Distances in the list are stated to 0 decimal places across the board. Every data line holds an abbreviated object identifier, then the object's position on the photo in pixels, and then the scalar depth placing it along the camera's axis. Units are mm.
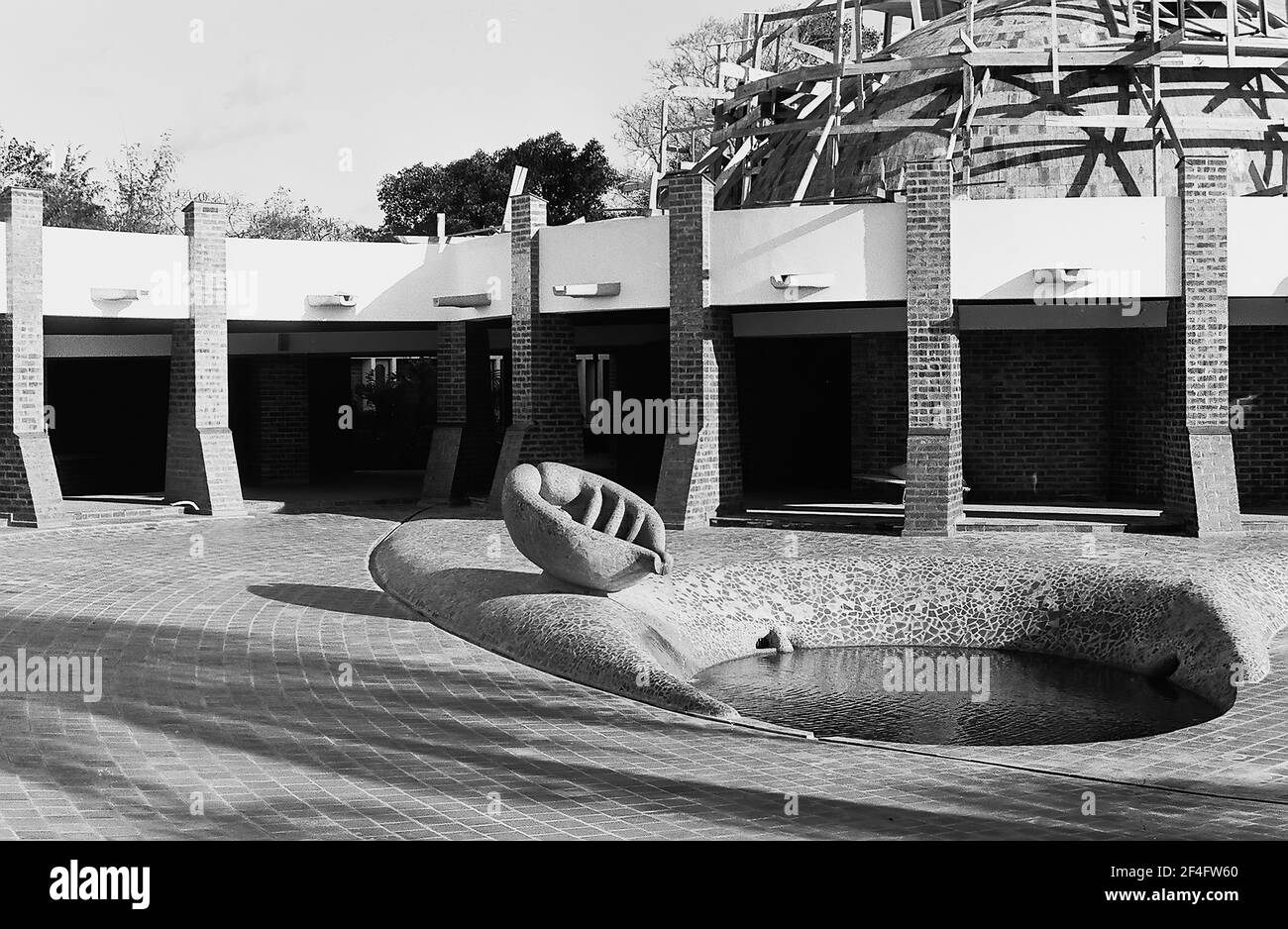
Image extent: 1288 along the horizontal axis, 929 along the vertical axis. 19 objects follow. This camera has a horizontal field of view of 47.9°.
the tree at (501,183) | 49781
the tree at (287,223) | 61719
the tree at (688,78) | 43875
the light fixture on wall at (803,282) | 19625
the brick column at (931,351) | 19203
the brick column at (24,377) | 20812
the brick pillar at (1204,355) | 18797
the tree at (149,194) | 52250
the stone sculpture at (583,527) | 12367
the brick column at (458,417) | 25031
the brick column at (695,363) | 20516
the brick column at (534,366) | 22891
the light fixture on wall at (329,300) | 24062
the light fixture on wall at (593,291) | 21547
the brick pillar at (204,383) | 22625
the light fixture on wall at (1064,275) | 19031
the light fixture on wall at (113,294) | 21672
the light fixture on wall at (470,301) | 23547
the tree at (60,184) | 45000
